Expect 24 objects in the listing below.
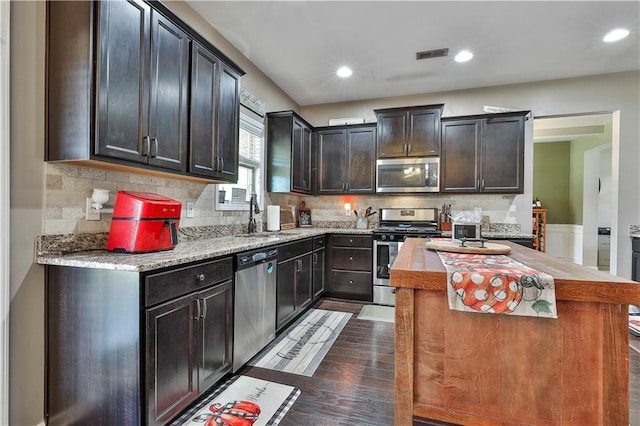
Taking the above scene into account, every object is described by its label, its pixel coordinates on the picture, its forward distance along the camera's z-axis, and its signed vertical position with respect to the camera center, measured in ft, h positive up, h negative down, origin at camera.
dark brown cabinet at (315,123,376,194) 14.80 +2.63
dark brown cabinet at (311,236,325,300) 12.65 -2.41
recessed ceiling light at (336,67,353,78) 12.34 +5.81
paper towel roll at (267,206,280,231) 12.45 -0.28
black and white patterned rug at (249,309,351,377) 7.90 -4.02
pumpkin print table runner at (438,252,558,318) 4.08 -1.08
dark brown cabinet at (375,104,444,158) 13.56 +3.70
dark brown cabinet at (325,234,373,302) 13.60 -2.52
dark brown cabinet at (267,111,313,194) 13.00 +2.59
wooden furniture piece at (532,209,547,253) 20.10 -0.82
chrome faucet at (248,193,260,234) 10.61 -0.05
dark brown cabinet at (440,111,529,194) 12.94 +2.62
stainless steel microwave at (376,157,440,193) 13.70 +1.73
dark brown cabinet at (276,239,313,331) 9.59 -2.44
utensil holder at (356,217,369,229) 15.30 -0.57
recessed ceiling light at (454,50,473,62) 10.90 +5.78
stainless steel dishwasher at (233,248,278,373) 7.35 -2.45
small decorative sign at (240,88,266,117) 11.09 +4.21
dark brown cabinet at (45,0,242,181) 5.05 +2.28
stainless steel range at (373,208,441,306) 13.19 -1.68
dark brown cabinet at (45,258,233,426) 4.75 -2.28
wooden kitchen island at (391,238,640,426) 4.12 -2.12
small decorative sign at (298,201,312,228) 15.99 -0.31
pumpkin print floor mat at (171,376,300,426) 5.72 -3.98
